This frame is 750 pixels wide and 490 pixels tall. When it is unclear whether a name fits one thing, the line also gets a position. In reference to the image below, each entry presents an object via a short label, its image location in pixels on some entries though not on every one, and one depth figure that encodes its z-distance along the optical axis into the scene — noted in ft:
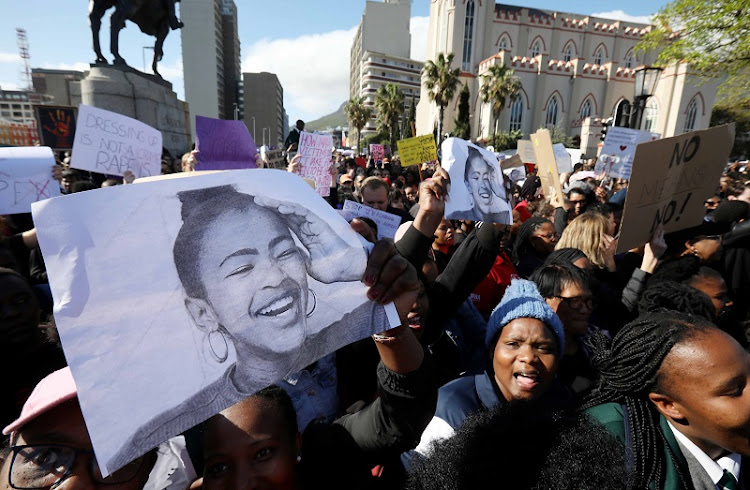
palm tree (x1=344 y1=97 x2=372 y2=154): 163.94
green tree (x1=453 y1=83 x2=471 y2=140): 124.88
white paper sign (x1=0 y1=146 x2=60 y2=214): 10.69
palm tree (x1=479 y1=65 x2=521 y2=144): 119.65
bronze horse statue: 33.30
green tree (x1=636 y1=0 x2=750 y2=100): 28.53
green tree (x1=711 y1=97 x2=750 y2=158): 112.64
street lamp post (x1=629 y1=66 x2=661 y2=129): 24.71
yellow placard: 17.11
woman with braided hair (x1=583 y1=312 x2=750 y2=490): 4.04
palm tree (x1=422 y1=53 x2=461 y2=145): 110.42
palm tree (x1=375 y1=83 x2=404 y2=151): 147.33
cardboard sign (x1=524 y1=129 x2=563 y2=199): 14.24
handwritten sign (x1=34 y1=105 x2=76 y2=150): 25.93
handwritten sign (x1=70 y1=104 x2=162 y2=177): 11.58
